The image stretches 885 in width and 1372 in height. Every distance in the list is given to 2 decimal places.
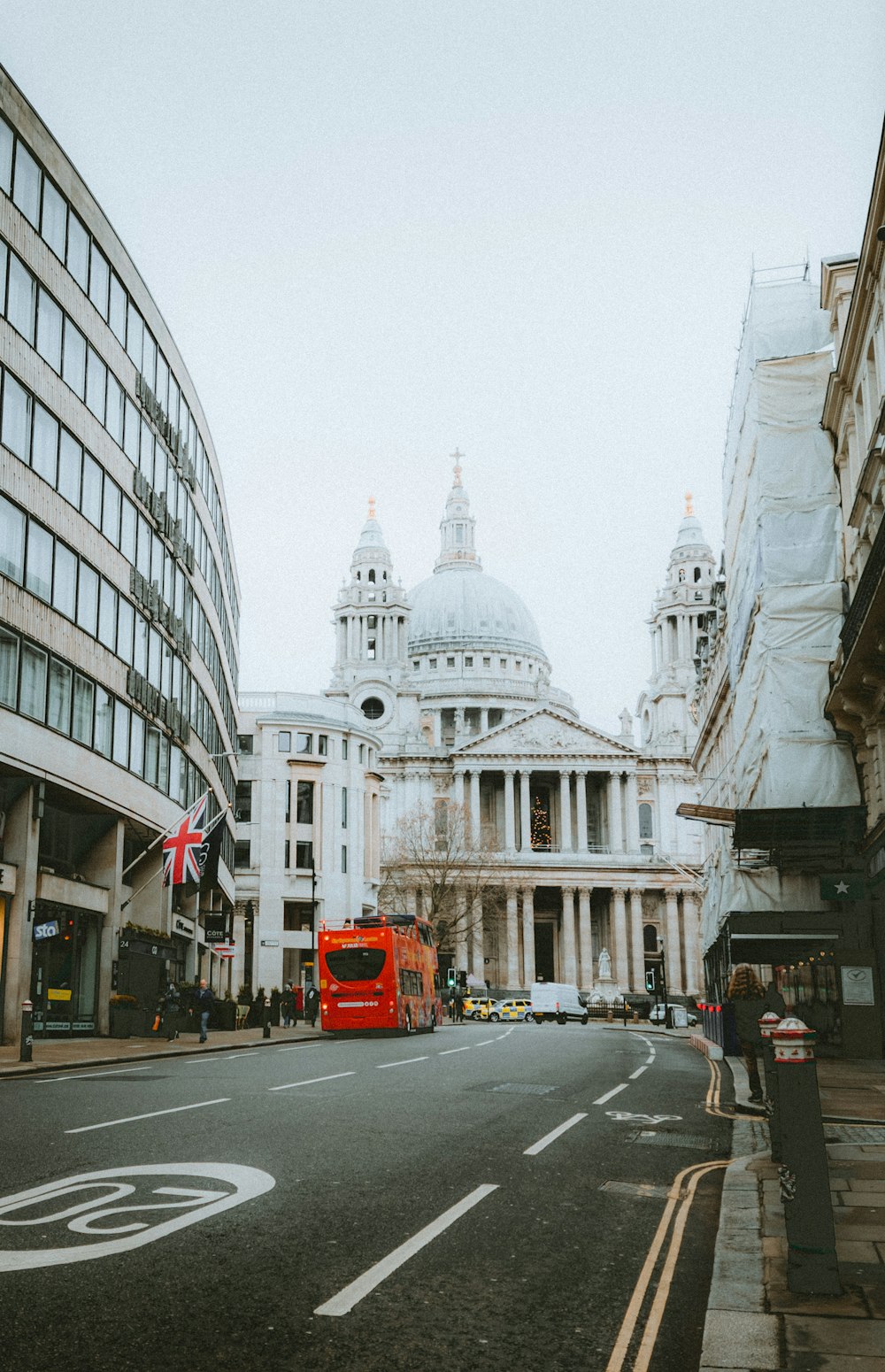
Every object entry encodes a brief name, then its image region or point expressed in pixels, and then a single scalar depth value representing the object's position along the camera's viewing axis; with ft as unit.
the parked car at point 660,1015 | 214.07
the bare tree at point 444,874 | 285.84
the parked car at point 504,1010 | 235.40
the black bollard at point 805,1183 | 21.59
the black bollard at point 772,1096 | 35.03
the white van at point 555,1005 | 220.02
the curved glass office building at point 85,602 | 90.48
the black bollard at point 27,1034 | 73.82
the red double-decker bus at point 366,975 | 118.62
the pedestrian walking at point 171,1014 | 108.99
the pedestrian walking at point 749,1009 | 55.26
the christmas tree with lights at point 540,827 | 383.65
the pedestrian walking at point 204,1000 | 111.96
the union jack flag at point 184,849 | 108.68
